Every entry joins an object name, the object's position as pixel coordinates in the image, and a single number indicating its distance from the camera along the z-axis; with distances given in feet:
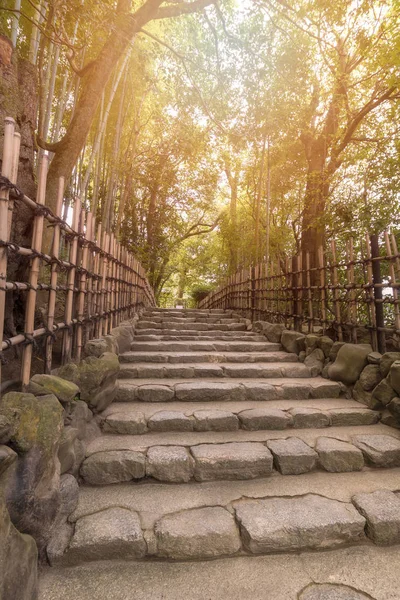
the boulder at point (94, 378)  8.15
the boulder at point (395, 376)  8.95
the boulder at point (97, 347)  9.92
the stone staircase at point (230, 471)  5.65
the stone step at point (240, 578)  4.85
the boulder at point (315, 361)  12.75
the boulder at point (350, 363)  11.09
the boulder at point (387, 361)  9.80
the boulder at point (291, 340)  14.83
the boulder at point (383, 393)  9.52
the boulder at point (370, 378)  10.38
